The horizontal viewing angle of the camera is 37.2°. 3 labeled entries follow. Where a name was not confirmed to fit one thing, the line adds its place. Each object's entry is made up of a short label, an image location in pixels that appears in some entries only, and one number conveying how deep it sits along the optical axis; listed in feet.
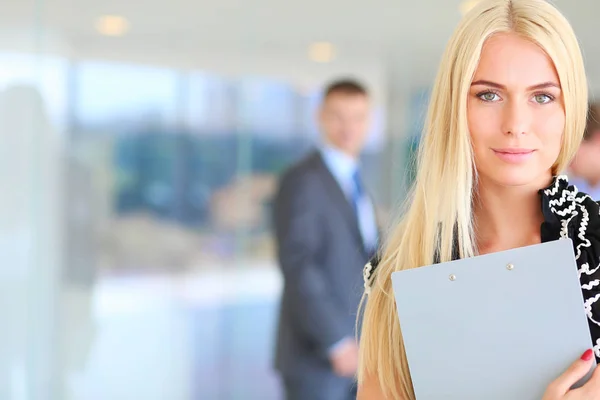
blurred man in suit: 12.05
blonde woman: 4.58
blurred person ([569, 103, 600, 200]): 12.51
